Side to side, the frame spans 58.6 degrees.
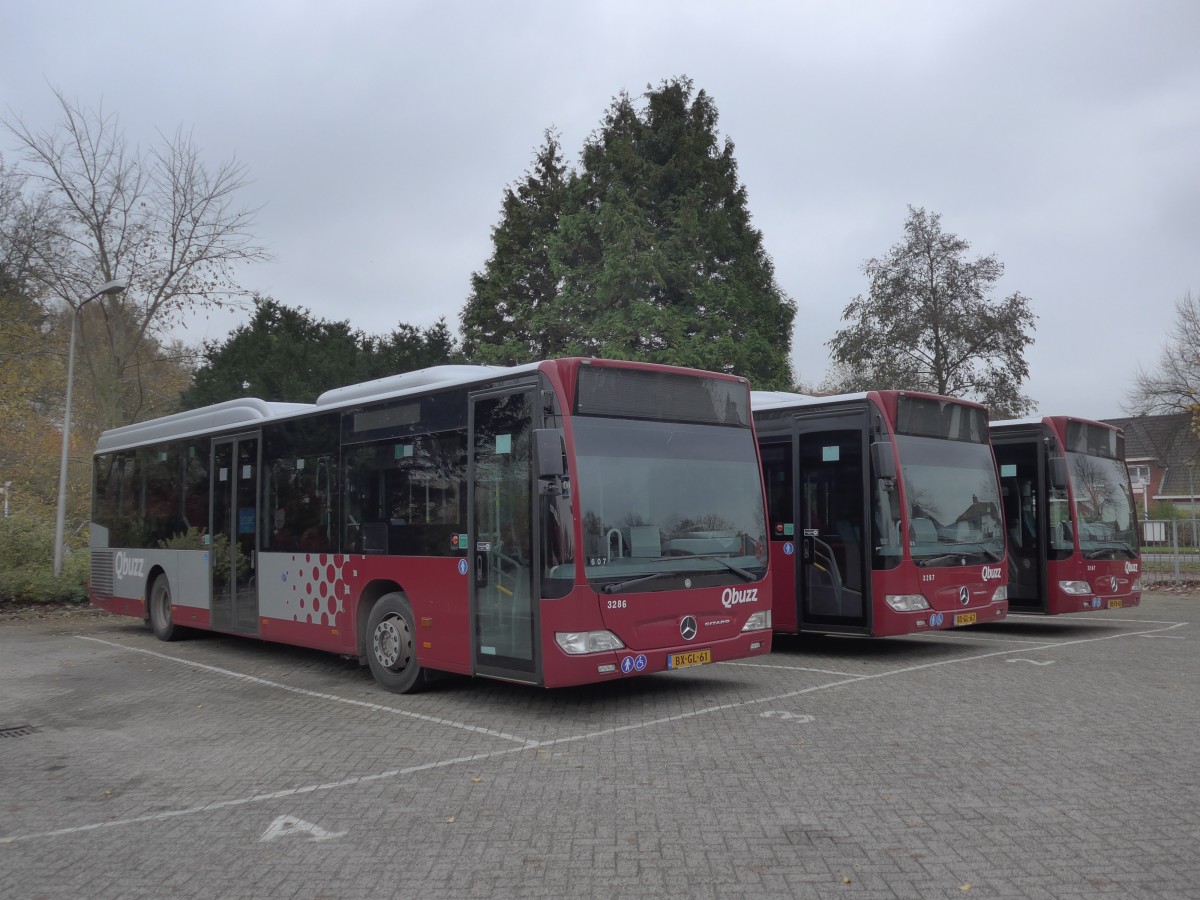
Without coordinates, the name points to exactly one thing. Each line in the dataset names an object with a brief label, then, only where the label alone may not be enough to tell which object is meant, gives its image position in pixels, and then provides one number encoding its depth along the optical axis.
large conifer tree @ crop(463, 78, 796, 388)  33.56
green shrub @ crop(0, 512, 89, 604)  19.58
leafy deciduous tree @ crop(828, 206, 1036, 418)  41.47
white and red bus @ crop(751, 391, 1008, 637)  11.66
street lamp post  20.11
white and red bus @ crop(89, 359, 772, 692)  8.34
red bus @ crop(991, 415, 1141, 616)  14.51
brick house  33.66
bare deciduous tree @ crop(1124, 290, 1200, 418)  31.69
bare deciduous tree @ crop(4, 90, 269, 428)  23.53
